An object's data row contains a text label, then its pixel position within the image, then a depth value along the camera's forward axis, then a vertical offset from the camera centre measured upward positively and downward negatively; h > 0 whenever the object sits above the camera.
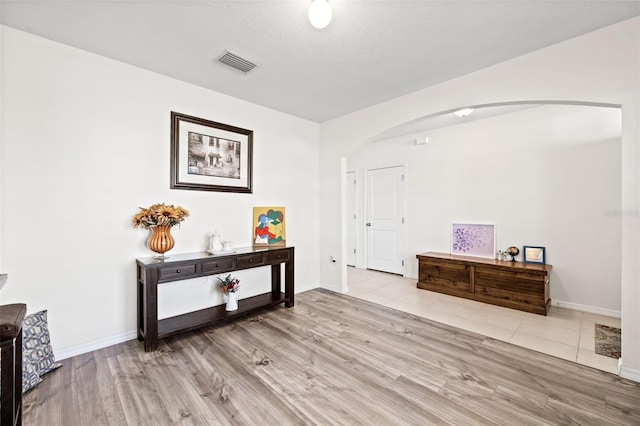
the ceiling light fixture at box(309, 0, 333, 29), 1.75 +1.32
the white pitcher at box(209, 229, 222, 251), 3.08 -0.36
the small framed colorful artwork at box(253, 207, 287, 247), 3.67 -0.22
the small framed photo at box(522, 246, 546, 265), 3.64 -0.58
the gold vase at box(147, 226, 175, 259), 2.58 -0.28
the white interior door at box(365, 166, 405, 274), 5.22 -0.15
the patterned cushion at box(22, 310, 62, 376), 1.96 -1.01
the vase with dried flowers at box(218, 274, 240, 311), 3.14 -0.94
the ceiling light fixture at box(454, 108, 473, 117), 3.66 +1.38
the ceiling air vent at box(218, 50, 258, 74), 2.51 +1.46
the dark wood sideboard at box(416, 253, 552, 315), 3.31 -0.94
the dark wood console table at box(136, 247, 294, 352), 2.40 -0.67
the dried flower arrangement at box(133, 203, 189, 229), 2.55 -0.05
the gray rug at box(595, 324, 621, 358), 2.38 -1.24
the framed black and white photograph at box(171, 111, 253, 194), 2.96 +0.67
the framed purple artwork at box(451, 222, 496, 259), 4.13 -0.44
